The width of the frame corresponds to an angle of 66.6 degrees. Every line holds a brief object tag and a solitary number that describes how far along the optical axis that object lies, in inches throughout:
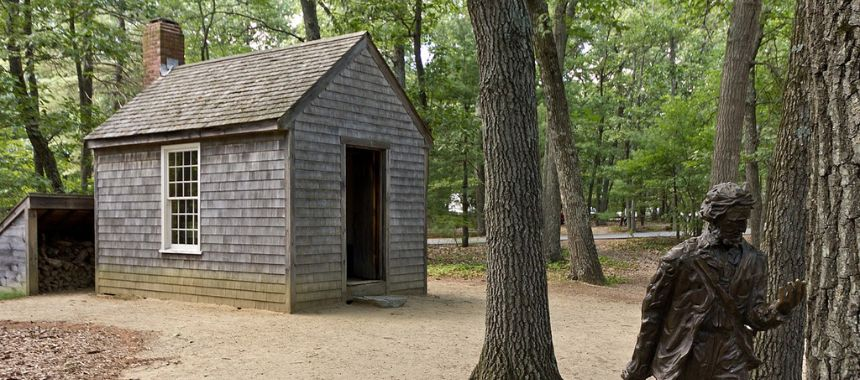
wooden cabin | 448.1
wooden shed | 542.3
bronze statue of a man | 136.2
